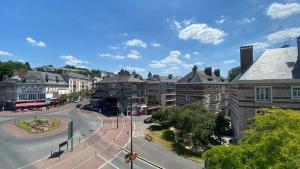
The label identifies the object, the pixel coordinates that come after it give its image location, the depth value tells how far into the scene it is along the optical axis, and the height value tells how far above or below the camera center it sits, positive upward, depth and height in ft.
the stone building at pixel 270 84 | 42.72 -0.03
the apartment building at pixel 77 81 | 191.89 +6.37
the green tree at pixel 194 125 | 65.18 -21.06
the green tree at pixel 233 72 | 168.03 +15.83
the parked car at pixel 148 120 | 107.22 -29.49
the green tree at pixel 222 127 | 78.51 -26.31
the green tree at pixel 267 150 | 17.76 -9.98
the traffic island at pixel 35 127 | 85.83 -29.99
